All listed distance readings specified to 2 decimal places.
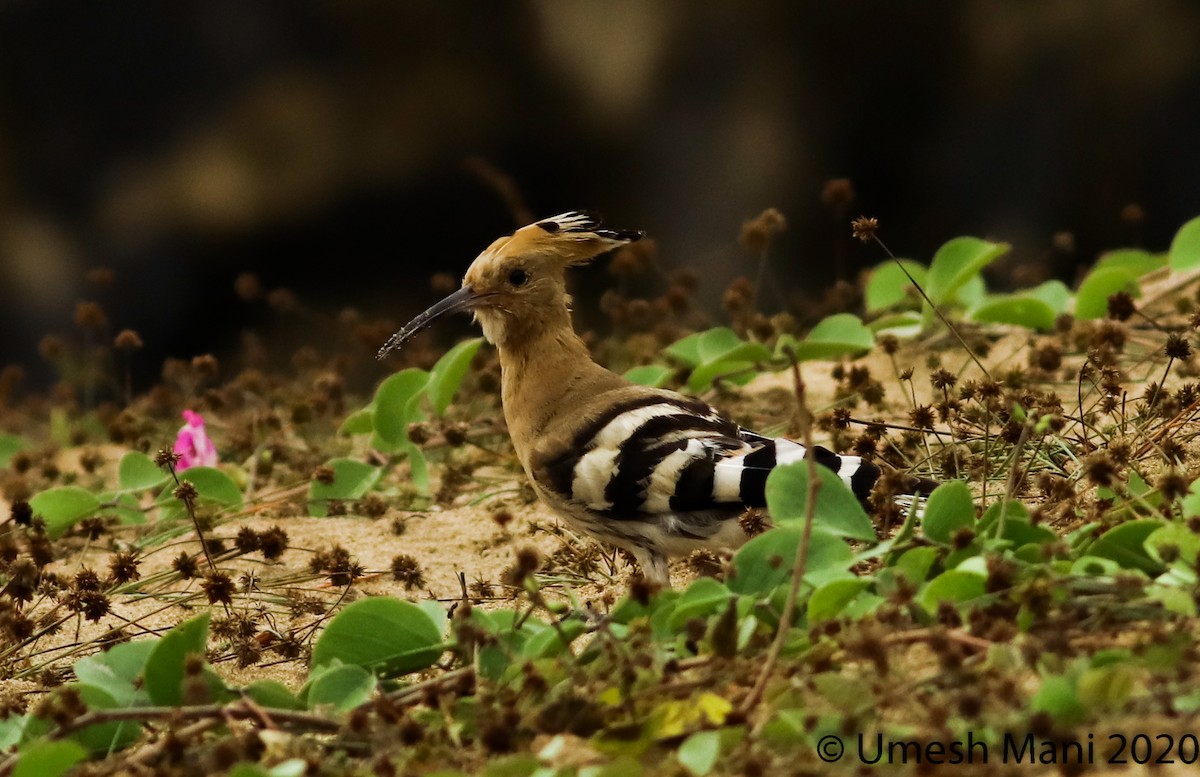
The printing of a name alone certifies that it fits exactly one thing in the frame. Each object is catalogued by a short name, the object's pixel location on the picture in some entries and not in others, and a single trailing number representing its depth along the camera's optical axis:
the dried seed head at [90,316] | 10.31
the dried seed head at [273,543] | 7.01
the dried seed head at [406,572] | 6.93
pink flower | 8.73
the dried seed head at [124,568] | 6.62
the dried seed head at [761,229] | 9.60
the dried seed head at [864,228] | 6.09
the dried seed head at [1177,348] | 6.73
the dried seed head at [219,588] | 6.32
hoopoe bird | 6.38
